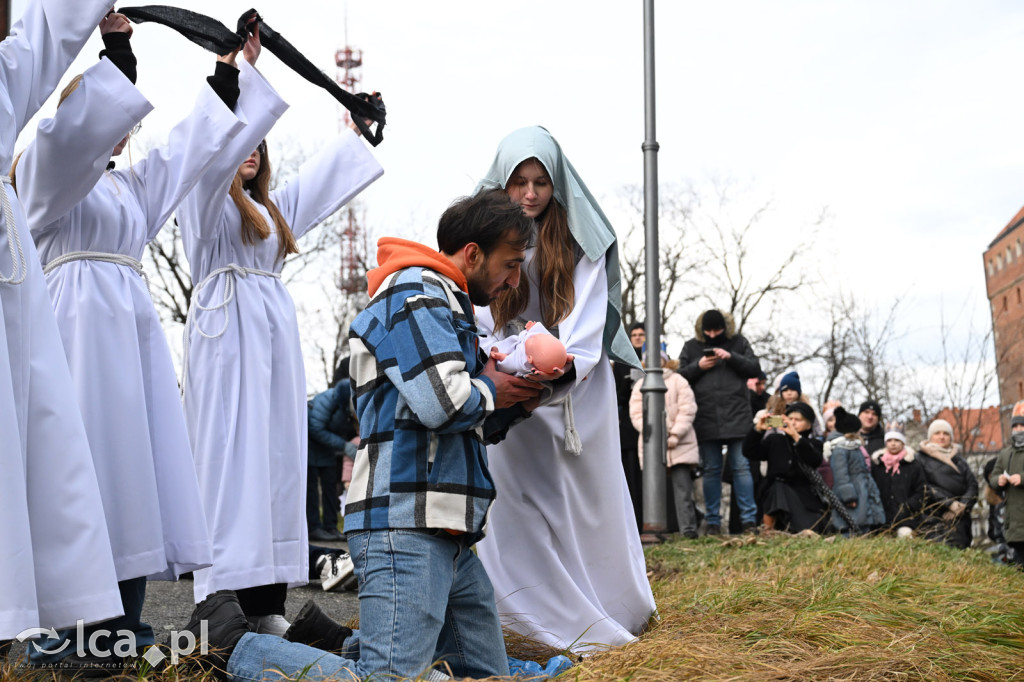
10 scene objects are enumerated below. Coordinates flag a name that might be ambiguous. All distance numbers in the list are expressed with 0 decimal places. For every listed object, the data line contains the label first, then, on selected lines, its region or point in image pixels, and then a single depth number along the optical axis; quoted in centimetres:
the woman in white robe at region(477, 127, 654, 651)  434
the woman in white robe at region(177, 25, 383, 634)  466
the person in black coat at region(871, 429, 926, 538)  1120
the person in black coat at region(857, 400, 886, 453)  1213
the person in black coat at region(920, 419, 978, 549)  1105
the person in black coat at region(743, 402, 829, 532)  1008
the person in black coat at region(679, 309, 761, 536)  1023
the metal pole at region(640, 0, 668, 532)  980
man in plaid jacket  296
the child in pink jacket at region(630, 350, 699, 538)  1026
